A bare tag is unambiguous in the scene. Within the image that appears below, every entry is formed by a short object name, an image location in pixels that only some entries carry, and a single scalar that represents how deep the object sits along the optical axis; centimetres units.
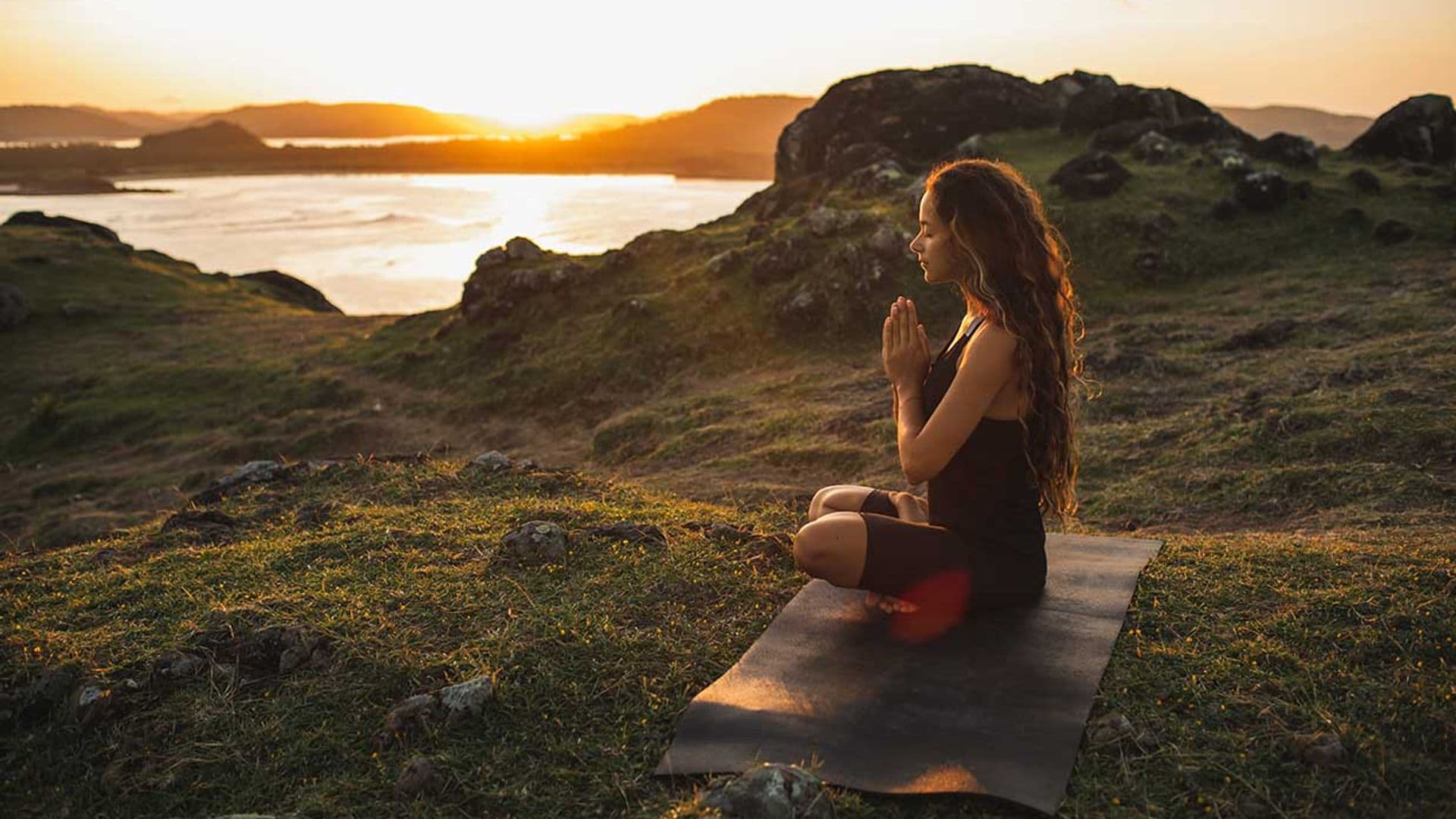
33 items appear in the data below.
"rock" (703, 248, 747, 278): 2156
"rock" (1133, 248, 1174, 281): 1931
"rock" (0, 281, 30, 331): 3048
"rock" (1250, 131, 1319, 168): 2436
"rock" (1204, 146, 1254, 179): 2242
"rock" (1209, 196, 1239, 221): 2091
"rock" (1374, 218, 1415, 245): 1898
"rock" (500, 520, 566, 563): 667
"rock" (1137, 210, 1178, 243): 2027
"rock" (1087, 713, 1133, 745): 423
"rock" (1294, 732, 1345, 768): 396
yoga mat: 406
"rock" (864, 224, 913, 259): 1964
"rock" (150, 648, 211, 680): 517
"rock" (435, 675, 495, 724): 465
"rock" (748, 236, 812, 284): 2041
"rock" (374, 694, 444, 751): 456
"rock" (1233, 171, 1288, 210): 2083
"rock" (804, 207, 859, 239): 2103
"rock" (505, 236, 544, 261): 2470
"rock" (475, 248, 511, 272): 2412
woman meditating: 475
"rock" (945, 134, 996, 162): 2777
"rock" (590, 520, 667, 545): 699
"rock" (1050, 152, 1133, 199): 2197
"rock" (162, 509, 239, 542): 830
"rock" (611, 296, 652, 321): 2045
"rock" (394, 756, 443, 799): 417
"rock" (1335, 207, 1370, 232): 1995
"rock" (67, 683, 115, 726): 485
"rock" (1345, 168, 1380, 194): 2153
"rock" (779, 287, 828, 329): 1903
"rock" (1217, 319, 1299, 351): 1391
